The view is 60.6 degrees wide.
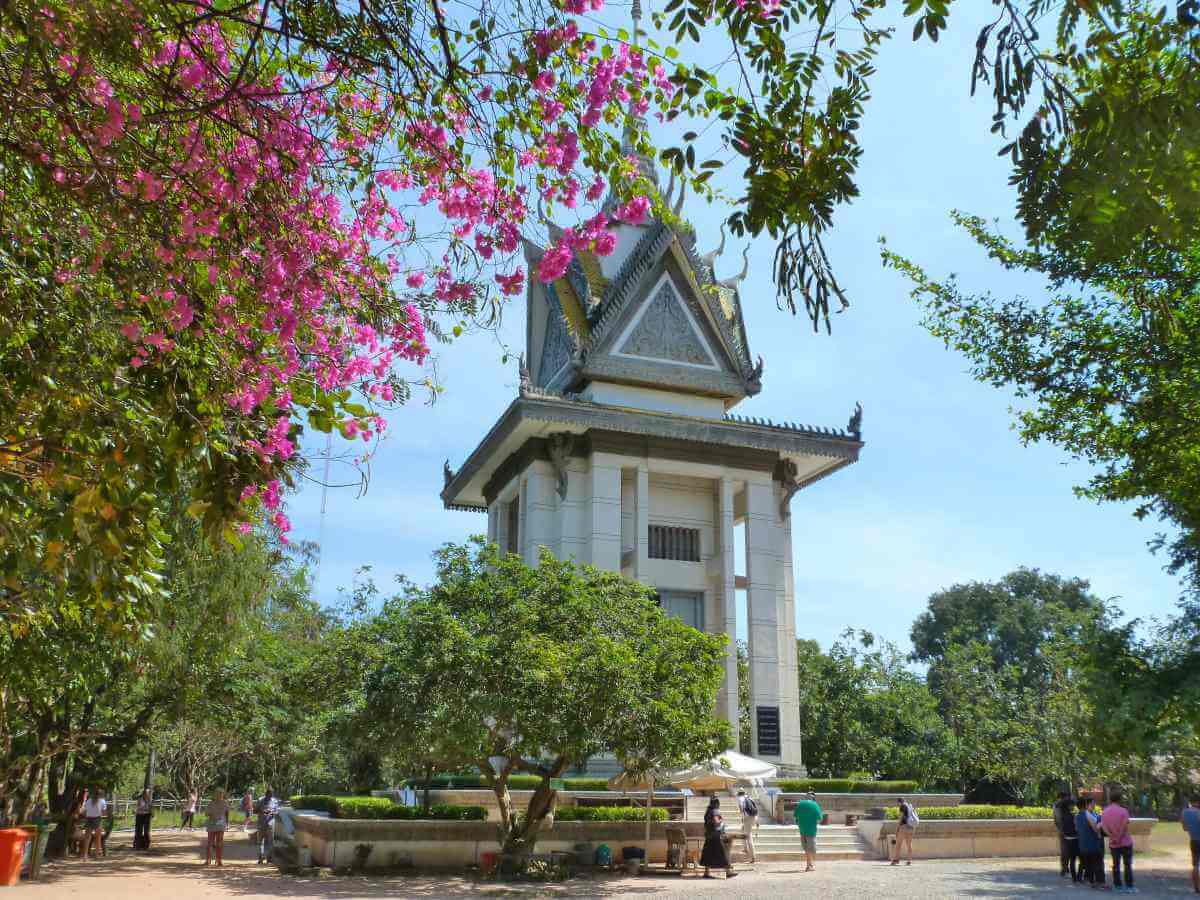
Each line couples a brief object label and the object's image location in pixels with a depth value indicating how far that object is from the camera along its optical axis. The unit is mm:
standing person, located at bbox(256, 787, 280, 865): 21484
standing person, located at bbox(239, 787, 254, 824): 28062
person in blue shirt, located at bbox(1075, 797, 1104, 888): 16797
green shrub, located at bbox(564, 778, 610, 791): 25531
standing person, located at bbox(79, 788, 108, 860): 21672
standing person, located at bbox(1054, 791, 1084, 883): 17875
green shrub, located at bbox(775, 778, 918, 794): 28016
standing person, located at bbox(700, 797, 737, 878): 18812
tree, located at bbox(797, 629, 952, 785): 36562
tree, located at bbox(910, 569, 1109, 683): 68812
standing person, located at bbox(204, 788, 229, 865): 21125
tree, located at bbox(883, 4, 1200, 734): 13945
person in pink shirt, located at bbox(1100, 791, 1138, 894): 16094
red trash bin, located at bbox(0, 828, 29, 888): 16234
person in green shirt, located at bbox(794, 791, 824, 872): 19875
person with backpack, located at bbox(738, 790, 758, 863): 22016
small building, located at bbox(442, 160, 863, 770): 31750
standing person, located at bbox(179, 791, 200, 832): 41719
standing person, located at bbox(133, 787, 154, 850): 25016
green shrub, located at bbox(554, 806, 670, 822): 21047
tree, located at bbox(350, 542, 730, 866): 16828
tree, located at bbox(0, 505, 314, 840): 14789
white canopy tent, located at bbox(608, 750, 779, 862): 18844
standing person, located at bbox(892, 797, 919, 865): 21203
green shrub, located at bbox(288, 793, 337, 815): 22109
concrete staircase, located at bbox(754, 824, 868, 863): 22609
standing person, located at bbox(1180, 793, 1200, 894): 16109
